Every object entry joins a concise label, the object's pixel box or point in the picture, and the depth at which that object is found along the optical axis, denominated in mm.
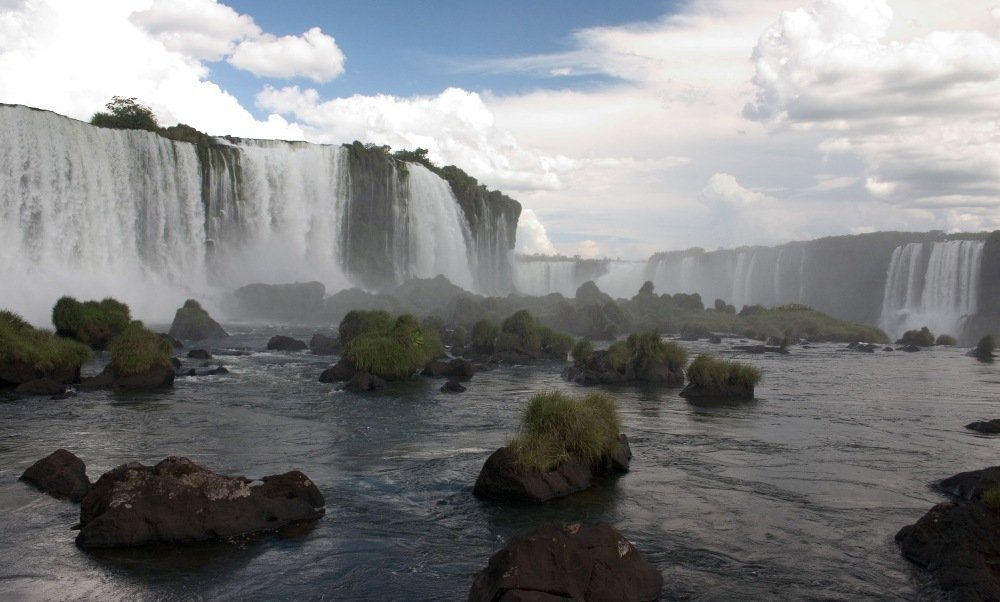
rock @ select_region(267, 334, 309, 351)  35006
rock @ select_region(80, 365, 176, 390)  22406
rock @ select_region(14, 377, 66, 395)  20797
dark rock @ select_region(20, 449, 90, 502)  11953
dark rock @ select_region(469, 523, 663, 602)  7852
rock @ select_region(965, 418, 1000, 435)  18750
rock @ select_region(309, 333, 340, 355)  33781
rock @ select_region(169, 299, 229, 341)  38906
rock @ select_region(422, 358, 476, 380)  27750
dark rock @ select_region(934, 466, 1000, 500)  11609
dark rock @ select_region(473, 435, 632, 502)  12242
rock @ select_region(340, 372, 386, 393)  24000
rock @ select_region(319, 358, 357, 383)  25375
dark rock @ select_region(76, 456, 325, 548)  9953
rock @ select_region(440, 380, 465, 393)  23969
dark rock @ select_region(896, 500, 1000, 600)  8703
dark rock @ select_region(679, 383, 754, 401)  24078
